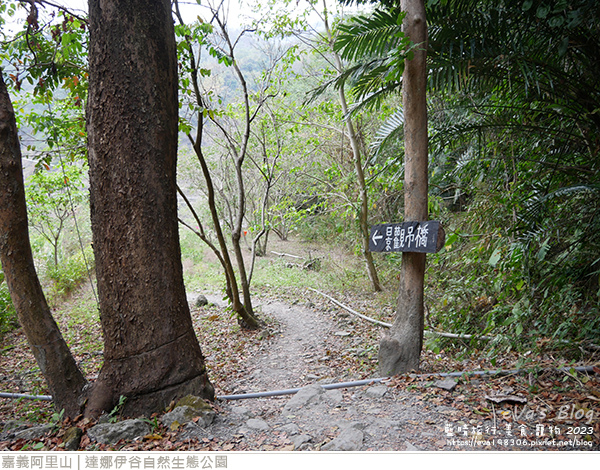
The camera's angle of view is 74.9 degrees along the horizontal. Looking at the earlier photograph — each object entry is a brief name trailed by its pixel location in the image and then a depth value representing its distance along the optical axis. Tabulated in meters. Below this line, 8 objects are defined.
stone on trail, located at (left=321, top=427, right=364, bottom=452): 2.24
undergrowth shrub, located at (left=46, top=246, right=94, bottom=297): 9.92
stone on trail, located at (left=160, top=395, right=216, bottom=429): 2.63
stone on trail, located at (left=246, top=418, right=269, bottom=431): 2.65
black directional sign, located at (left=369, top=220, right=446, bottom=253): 3.10
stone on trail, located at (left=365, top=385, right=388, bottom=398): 3.08
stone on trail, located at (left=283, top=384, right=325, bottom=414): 3.03
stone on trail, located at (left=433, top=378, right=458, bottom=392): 2.95
